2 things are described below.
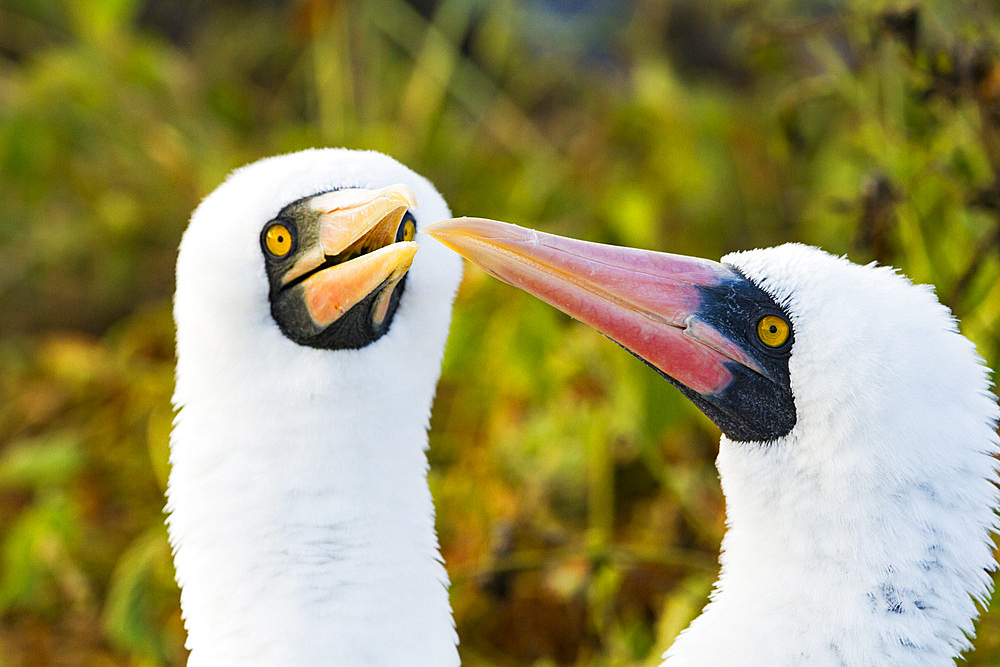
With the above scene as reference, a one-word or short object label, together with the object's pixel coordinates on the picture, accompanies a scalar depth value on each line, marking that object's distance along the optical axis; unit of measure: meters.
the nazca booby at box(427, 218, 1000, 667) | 2.56
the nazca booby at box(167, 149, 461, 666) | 2.60
